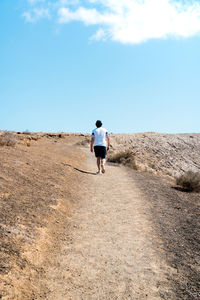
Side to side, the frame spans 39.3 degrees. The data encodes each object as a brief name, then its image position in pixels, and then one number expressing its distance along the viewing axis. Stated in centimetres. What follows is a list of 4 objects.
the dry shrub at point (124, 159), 1852
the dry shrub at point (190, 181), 1251
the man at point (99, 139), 1254
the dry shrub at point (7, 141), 1533
